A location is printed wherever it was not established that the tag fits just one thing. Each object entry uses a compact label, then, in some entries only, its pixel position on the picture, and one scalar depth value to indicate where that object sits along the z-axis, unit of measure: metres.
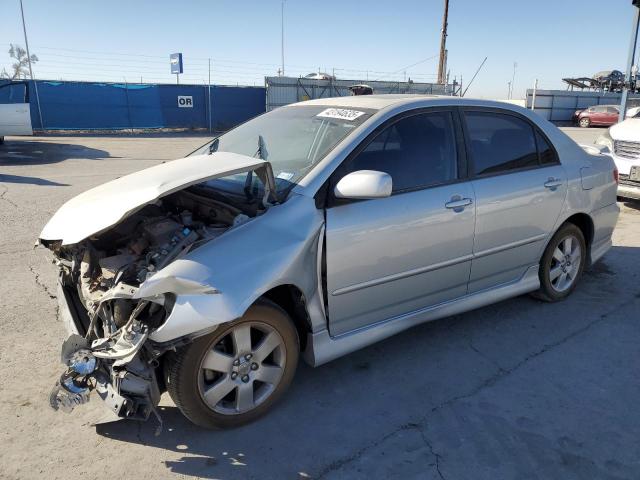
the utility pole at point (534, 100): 30.22
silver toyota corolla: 2.52
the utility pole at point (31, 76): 20.27
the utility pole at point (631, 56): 10.83
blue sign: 23.88
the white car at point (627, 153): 7.67
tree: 31.34
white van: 14.25
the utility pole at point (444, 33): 24.53
